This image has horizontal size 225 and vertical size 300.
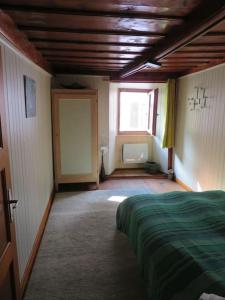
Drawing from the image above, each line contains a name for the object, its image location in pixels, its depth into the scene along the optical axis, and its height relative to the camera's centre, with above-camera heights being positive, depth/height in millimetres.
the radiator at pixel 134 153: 5469 -922
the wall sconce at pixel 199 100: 3584 +269
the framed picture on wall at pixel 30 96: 2121 +190
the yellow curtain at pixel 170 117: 4465 -27
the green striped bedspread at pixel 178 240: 1312 -896
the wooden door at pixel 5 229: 1262 -679
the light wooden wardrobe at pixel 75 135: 3861 -353
